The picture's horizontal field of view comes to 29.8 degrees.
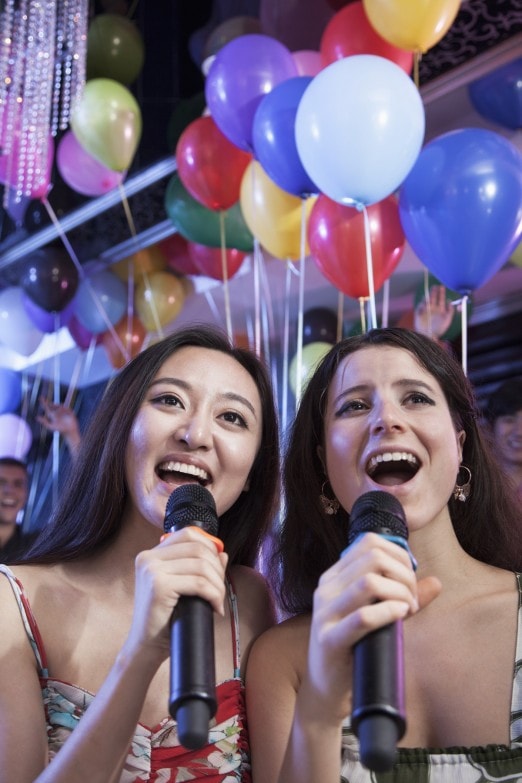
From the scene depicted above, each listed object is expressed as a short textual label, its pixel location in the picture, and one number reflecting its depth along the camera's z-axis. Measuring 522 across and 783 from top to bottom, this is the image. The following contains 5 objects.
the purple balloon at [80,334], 5.61
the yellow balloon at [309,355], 4.31
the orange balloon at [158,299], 5.24
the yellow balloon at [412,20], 3.09
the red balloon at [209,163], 3.88
